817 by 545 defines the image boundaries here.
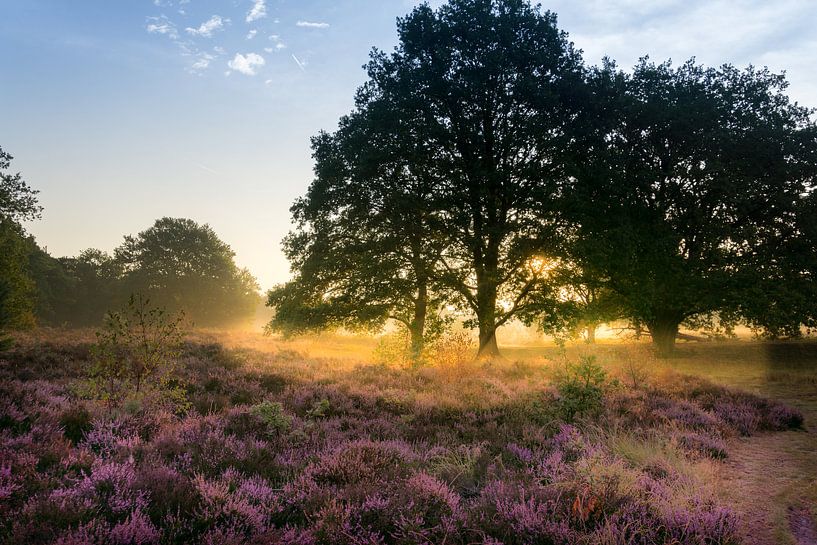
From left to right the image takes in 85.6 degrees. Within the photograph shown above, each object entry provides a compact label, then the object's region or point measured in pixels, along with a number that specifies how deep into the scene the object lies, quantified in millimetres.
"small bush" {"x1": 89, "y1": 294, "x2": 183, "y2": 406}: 8048
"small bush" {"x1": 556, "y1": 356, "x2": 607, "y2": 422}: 8648
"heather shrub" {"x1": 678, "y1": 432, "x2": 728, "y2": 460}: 6785
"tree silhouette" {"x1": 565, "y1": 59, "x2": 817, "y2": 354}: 18953
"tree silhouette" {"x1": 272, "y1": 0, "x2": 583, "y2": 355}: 18328
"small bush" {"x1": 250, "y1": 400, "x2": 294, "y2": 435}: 7133
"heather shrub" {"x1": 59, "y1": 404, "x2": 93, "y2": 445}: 6369
